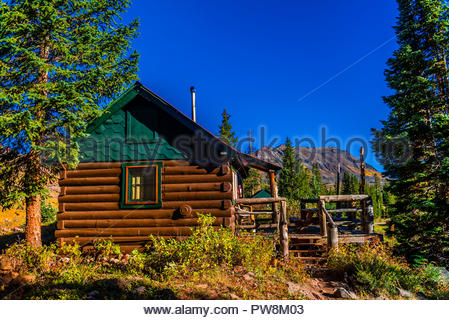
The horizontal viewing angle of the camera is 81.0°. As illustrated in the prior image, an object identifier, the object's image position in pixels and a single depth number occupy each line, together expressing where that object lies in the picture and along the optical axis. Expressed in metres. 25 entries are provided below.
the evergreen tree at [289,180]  40.72
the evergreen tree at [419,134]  11.08
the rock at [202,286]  6.29
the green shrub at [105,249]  9.56
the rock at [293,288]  6.48
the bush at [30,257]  7.86
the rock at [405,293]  6.57
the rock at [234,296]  5.81
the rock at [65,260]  8.82
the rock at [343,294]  6.49
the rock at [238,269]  7.47
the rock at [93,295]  5.65
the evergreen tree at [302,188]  40.17
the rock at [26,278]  6.57
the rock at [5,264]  7.45
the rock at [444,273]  7.72
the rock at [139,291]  5.89
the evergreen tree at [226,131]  46.09
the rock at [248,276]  6.96
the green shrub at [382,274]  6.75
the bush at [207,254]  7.46
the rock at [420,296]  6.61
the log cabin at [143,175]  9.97
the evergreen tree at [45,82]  8.38
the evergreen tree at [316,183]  64.35
